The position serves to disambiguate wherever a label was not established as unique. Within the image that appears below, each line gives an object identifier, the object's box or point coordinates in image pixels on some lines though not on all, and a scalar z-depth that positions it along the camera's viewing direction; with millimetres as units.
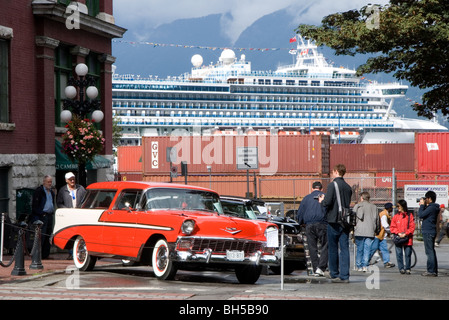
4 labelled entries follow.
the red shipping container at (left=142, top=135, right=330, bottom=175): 47719
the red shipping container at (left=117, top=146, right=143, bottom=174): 66500
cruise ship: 126750
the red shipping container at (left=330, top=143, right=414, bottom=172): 54125
